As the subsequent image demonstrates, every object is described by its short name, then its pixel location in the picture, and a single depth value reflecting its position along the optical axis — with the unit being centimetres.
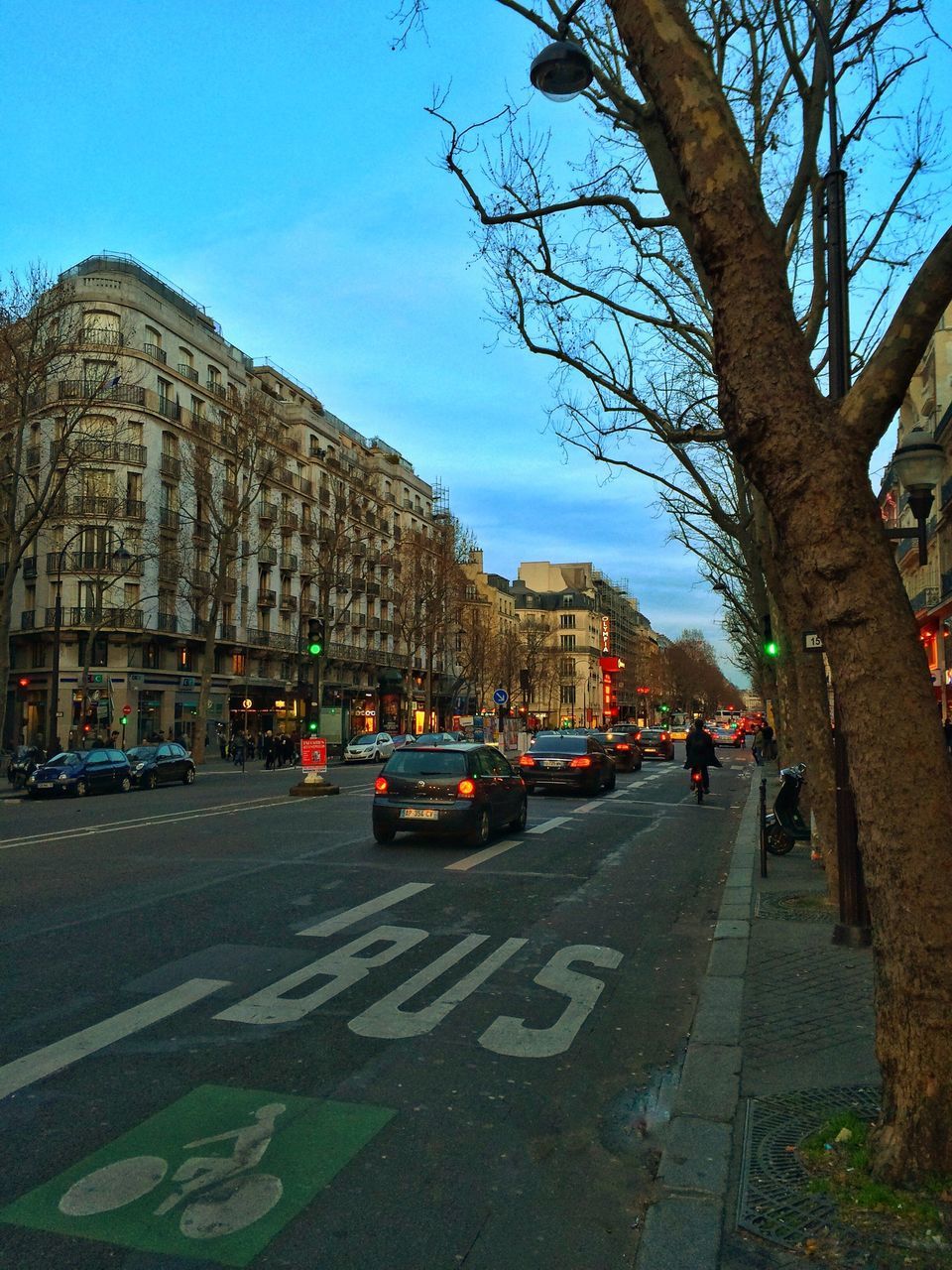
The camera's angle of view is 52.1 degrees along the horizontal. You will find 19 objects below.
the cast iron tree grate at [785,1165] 332
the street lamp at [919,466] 963
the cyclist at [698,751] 2145
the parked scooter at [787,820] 1264
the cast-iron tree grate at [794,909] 851
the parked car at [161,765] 3050
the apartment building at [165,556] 4469
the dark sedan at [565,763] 2347
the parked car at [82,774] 2641
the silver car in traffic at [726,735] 6919
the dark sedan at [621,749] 3422
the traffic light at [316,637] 2109
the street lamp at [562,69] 633
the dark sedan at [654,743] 4531
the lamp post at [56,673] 3328
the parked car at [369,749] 4631
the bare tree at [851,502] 339
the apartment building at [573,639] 12338
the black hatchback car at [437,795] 1335
